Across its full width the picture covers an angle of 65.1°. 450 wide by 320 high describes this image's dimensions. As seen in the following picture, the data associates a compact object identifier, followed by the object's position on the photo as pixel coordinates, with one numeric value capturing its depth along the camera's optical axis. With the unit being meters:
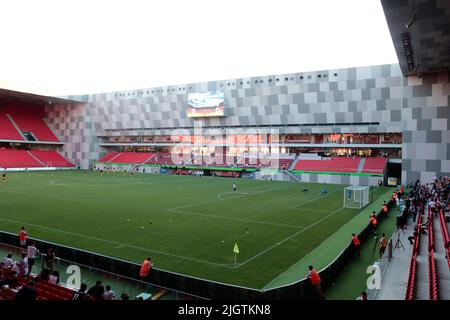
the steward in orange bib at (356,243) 15.56
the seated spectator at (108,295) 8.86
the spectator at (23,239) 14.96
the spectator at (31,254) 13.41
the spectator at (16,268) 11.13
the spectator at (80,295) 8.10
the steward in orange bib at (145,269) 11.70
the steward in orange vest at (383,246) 15.08
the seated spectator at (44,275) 10.77
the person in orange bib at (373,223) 19.89
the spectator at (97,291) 8.62
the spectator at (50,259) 12.83
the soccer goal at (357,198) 29.94
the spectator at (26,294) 6.21
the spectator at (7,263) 11.52
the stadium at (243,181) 12.59
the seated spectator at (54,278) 10.61
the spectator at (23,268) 11.44
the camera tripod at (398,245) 16.19
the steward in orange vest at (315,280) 10.93
